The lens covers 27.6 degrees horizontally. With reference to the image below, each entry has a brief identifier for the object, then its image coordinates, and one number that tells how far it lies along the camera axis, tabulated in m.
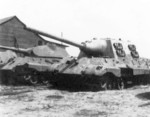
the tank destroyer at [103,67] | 12.56
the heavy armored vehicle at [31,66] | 15.80
